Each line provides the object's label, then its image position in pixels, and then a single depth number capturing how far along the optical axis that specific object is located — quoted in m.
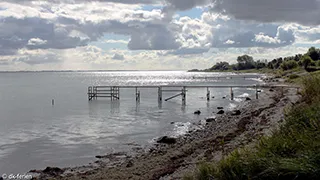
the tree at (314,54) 127.38
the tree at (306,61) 106.00
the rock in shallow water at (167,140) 21.28
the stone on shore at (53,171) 15.33
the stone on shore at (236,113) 34.47
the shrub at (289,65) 123.38
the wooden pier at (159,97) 54.38
